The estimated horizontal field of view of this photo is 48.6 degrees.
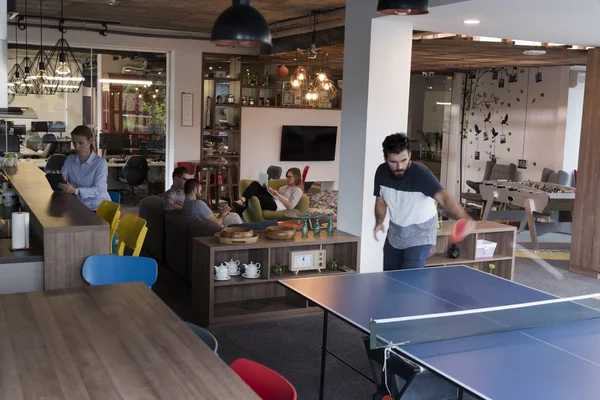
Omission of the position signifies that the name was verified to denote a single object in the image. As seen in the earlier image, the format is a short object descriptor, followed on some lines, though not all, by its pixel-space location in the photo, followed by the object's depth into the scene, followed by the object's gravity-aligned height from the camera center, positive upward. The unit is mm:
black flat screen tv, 13648 -364
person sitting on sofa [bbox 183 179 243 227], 7312 -925
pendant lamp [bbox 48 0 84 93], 8898 +635
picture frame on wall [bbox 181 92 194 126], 12008 +213
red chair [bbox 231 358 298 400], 2445 -971
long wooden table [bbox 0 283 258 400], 2266 -911
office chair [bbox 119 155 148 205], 12500 -965
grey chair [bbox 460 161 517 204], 13551 -867
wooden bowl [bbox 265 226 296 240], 6227 -1018
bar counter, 4191 -799
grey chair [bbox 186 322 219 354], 3029 -999
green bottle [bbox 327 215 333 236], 6609 -1016
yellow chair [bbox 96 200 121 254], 5695 -840
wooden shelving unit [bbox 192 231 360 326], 6008 -1442
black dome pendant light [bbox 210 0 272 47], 3479 +494
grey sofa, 6930 -1274
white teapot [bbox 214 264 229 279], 6047 -1361
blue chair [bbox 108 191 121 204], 7555 -893
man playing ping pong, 4723 -550
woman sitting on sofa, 9367 -1000
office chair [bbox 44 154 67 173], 11602 -831
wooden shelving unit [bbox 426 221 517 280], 7219 -1307
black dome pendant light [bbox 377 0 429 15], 3498 +644
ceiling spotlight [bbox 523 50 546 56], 9903 +1235
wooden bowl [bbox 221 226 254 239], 5980 -990
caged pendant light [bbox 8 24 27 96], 11602 +594
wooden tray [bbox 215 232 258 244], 5957 -1053
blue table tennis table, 2662 -983
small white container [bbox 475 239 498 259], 7383 -1294
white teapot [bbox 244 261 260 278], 6184 -1356
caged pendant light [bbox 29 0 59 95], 9906 +605
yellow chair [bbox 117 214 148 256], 5059 -899
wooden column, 8328 -605
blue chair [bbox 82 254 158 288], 3998 -908
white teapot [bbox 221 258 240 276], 6176 -1334
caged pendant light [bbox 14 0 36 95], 11659 +487
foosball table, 10336 -1103
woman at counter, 6261 -525
